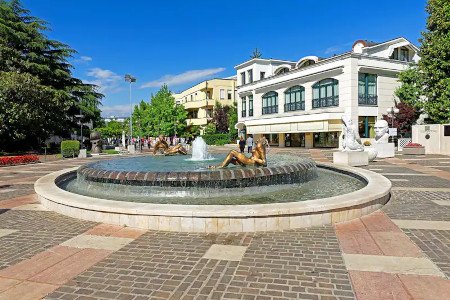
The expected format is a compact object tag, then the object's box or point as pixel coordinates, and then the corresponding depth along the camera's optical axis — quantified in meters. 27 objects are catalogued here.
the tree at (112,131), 72.75
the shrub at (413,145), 24.95
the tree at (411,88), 30.91
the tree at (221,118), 54.53
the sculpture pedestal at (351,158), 15.57
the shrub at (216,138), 50.18
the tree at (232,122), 50.91
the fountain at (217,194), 5.61
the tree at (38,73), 30.08
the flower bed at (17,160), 21.16
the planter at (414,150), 24.75
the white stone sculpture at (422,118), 31.94
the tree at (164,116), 51.50
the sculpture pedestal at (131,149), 35.41
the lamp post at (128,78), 39.19
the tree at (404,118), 30.53
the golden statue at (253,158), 9.76
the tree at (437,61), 26.98
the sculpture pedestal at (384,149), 21.42
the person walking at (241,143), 21.29
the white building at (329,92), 31.36
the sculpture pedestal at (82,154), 29.14
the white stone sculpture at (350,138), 16.20
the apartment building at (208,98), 57.53
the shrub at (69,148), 28.66
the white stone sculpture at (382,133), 21.83
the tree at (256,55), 60.93
